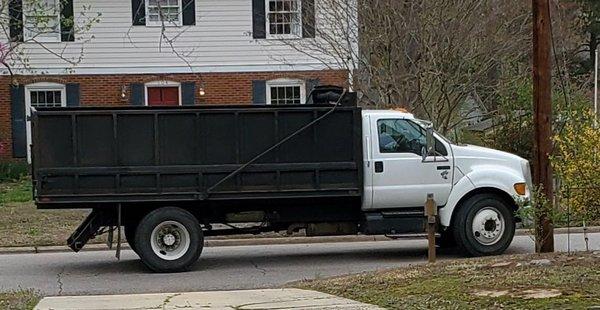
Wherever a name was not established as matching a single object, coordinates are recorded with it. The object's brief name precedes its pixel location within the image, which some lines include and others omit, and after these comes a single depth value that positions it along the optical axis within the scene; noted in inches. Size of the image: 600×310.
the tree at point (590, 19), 1504.7
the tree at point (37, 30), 900.0
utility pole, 467.5
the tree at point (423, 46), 754.8
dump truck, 495.8
